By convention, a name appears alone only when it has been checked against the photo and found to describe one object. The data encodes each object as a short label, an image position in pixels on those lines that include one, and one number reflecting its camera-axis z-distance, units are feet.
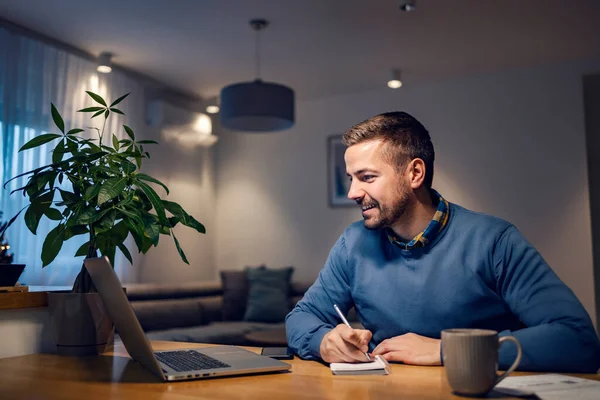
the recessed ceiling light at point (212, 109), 19.06
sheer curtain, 13.10
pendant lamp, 12.55
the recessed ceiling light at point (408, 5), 11.97
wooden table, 3.00
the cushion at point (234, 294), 16.76
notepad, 3.58
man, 3.96
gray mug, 2.82
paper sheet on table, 2.86
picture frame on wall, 18.39
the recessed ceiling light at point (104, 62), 15.19
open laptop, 3.35
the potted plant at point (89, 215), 4.50
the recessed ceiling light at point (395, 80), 16.37
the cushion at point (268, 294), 16.21
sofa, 13.74
